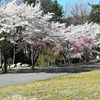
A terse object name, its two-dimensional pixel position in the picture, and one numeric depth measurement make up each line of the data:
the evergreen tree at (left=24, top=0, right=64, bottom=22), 45.08
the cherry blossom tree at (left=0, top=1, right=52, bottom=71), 19.17
